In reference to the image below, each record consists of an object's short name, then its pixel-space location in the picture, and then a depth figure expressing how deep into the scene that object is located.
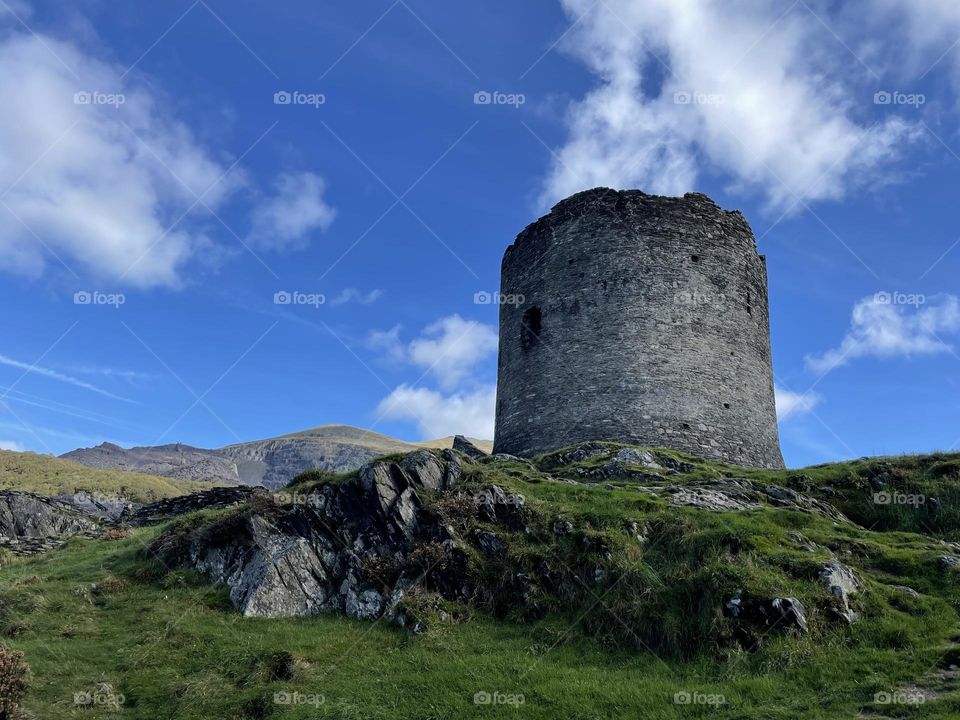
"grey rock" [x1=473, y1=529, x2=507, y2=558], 14.95
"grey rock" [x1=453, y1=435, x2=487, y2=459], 25.37
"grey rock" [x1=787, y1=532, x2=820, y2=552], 14.20
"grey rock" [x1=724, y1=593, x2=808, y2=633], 11.48
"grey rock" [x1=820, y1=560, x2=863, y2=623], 11.85
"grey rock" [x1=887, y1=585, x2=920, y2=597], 12.73
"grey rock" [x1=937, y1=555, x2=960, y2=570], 13.67
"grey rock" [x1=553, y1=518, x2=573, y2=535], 15.22
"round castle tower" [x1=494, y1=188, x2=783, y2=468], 24.22
